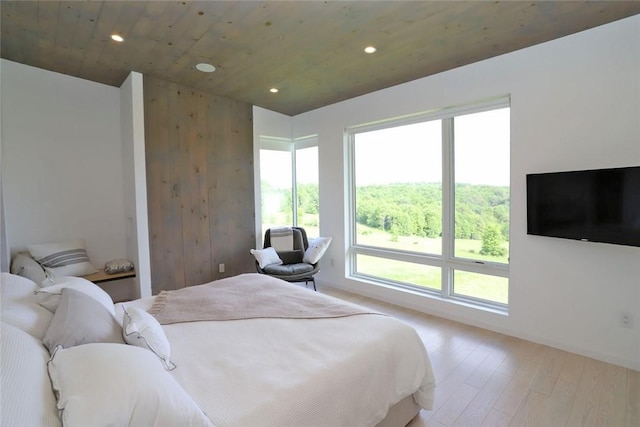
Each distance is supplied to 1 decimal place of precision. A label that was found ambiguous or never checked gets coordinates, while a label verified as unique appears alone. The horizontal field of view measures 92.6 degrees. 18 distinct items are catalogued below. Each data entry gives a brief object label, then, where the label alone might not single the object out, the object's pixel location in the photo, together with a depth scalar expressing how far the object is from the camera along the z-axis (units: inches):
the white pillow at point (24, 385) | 31.7
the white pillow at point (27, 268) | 108.7
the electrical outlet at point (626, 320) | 93.3
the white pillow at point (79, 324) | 49.7
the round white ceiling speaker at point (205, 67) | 124.8
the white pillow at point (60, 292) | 65.4
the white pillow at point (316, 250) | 167.2
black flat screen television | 86.0
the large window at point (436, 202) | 124.0
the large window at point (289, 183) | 193.6
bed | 39.7
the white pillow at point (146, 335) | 54.2
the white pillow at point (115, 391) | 35.1
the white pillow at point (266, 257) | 158.9
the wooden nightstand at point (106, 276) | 131.4
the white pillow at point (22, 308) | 54.6
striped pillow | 125.0
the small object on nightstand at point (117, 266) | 137.7
